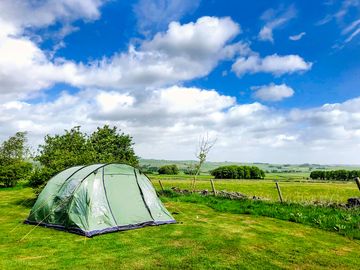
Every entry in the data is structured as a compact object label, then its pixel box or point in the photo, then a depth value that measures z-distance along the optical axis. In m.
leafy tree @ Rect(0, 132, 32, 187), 32.38
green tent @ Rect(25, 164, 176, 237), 11.69
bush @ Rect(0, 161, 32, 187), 32.12
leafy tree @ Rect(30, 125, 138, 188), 20.18
